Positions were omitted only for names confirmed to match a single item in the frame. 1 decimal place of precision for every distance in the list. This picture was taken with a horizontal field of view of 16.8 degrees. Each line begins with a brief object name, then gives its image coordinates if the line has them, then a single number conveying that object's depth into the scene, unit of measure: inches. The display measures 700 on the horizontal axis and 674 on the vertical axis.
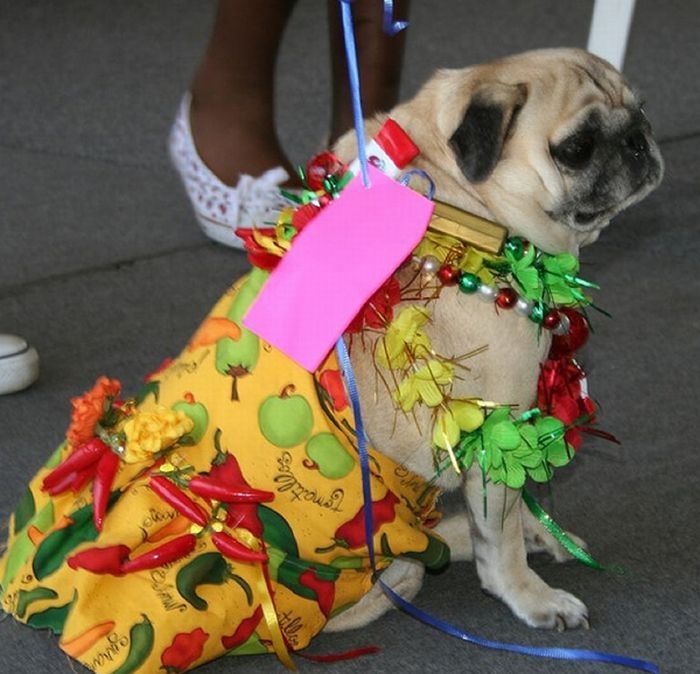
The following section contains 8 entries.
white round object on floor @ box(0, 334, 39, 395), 79.7
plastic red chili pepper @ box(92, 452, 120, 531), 64.0
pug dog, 63.7
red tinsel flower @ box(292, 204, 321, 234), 63.5
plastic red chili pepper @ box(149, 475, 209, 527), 63.3
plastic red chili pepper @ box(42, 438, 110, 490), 64.7
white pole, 83.0
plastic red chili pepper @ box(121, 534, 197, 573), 63.0
